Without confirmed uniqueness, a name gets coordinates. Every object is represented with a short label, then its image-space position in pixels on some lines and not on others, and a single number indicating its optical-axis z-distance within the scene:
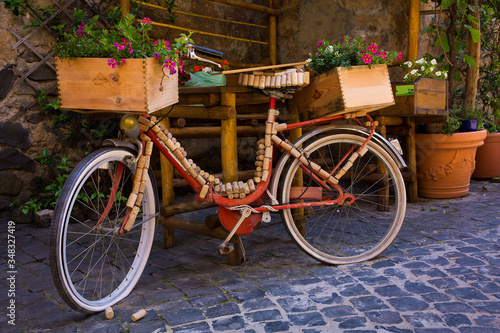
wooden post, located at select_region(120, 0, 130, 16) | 3.76
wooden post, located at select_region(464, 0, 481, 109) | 4.71
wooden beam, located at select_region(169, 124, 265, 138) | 3.01
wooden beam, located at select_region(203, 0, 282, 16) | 4.83
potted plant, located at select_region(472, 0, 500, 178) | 4.92
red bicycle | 1.93
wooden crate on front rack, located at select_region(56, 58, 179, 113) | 1.90
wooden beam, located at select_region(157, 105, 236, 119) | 2.51
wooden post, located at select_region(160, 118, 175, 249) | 2.84
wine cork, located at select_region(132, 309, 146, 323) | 1.91
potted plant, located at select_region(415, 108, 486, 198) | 4.07
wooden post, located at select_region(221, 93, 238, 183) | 2.53
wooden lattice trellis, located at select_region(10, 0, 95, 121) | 3.53
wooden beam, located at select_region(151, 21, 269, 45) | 4.26
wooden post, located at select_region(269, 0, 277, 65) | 5.29
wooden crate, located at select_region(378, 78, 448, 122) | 3.59
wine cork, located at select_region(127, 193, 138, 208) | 2.05
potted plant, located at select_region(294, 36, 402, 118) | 2.33
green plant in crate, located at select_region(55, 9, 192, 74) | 1.89
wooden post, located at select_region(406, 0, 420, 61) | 4.16
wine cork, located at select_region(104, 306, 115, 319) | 1.94
